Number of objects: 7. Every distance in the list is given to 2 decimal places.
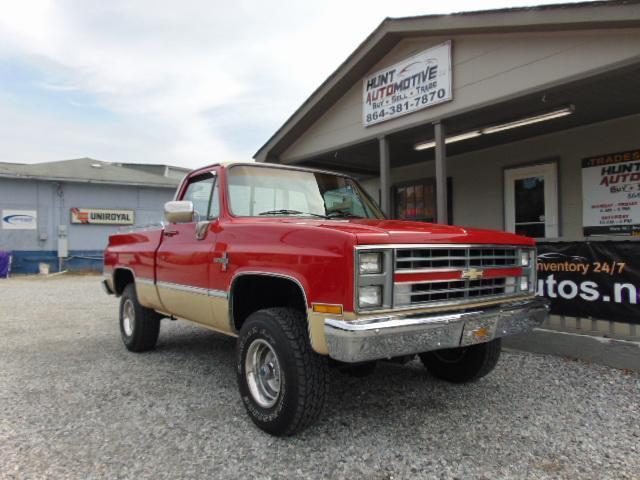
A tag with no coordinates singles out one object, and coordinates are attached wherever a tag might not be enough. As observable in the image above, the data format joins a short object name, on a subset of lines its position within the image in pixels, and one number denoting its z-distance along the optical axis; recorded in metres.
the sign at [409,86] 6.80
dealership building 5.06
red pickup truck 2.64
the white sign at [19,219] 19.55
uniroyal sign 20.78
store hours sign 7.03
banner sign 4.78
